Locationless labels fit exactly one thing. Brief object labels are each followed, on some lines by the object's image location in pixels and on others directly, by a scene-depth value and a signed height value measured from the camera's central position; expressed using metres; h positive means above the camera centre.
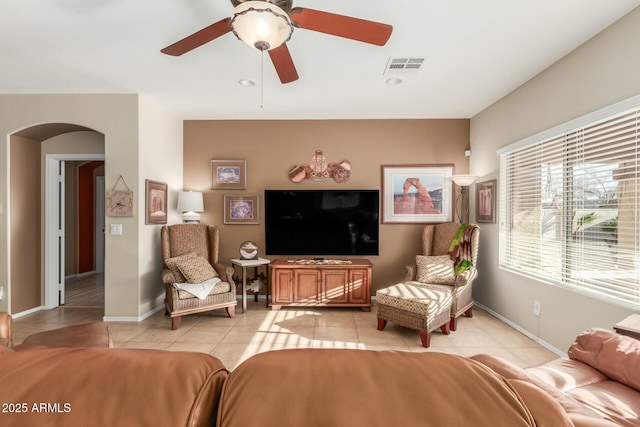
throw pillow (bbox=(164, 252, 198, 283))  3.69 -0.69
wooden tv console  4.04 -0.99
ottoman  2.98 -1.00
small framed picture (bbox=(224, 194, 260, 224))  4.60 +0.01
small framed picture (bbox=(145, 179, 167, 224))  3.76 +0.11
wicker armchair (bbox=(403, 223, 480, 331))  3.39 -0.72
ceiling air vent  2.80 +1.38
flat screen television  4.37 -0.13
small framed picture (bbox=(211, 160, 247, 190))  4.59 +0.55
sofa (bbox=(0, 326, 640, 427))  0.50 -0.31
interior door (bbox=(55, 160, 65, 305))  4.25 -0.23
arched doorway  3.76 +0.07
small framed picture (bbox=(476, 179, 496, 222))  3.85 +0.13
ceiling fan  1.48 +1.05
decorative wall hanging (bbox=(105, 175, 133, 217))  3.61 +0.09
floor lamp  4.47 +0.13
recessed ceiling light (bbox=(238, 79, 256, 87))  3.25 +1.39
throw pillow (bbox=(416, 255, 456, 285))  3.72 -0.75
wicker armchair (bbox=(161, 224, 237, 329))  3.47 -0.75
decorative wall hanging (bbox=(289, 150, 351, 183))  4.53 +0.61
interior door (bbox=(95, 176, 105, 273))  6.72 -0.48
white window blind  2.18 +0.03
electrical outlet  3.04 -0.98
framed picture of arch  4.50 +0.26
